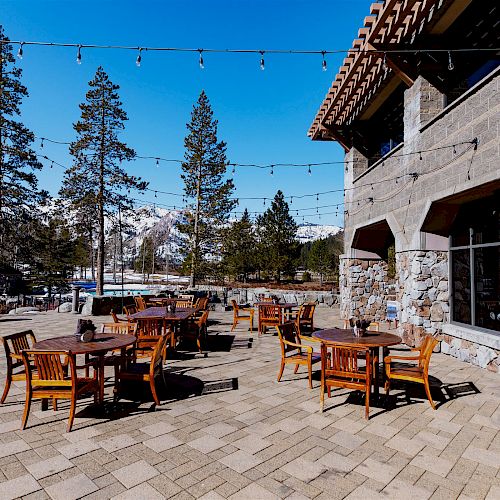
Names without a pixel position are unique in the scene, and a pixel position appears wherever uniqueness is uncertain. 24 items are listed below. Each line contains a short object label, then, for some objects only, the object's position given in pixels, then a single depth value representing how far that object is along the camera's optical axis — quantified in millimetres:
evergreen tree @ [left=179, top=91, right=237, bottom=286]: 22359
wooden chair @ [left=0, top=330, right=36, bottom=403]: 3814
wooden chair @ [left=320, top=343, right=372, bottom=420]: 3943
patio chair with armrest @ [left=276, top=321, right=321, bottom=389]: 4762
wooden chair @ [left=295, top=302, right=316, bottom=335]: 8109
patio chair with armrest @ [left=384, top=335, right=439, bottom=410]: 4086
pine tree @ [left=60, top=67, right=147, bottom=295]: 21000
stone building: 5805
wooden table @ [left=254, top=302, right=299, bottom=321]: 8831
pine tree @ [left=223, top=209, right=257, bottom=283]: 34612
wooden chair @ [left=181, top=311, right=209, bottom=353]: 6938
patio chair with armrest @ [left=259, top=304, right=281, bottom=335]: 8703
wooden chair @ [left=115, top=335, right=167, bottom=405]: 4031
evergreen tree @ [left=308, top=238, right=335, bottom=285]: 37281
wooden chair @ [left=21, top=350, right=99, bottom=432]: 3479
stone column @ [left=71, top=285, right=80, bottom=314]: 12671
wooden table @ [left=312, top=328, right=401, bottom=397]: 4172
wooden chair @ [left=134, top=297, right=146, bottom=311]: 9203
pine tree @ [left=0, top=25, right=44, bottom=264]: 18672
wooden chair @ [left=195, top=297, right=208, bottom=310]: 9148
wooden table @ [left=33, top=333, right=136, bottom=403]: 3866
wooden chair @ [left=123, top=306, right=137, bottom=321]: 6077
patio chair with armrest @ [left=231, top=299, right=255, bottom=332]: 9320
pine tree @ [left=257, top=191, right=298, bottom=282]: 34719
